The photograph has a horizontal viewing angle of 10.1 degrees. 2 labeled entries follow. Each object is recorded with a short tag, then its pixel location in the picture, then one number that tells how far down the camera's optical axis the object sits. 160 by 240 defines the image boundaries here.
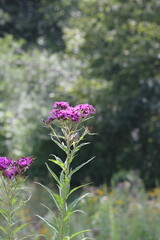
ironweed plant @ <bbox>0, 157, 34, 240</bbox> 2.09
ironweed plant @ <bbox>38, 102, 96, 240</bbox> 2.11
